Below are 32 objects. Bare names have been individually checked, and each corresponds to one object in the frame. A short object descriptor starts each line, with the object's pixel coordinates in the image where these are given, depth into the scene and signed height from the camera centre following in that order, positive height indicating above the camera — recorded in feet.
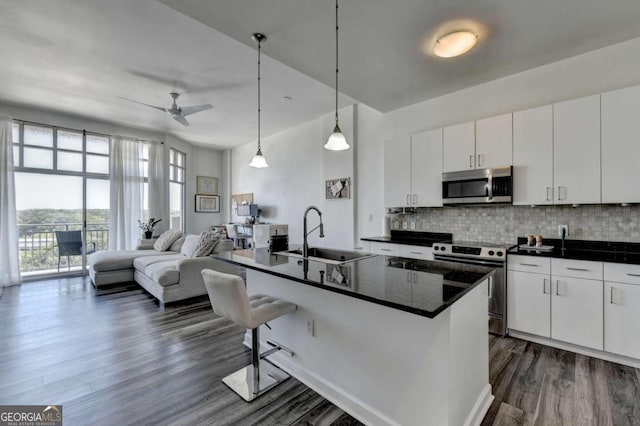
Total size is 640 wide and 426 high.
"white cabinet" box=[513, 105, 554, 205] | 9.18 +1.93
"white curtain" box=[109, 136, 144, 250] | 19.58 +1.51
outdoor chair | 17.85 -2.01
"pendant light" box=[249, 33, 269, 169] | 10.52 +1.97
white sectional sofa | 12.37 -2.88
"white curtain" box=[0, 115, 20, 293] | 15.53 -0.02
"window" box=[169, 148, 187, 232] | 23.41 +2.19
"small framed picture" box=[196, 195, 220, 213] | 25.85 +0.84
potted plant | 19.90 -1.04
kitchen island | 4.50 -2.47
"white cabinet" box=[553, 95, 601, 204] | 8.41 +1.94
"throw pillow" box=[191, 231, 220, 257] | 13.47 -1.56
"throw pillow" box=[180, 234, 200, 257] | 14.02 -1.73
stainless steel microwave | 9.91 +0.99
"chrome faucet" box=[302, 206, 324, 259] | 7.40 -0.85
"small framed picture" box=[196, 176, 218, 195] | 25.99 +2.64
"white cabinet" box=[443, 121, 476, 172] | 10.72 +2.61
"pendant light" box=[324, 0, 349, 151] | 7.50 +1.95
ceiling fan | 13.58 +5.12
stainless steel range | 9.23 -2.10
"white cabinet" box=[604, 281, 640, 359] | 7.26 -2.88
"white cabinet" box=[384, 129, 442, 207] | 11.73 +1.88
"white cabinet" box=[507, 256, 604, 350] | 7.81 -2.69
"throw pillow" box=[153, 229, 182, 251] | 17.40 -1.76
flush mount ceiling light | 7.69 +4.85
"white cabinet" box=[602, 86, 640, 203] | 7.83 +1.94
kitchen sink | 8.06 -1.27
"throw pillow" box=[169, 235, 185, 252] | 17.44 -2.07
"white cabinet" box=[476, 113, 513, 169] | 9.93 +2.64
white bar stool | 5.75 -2.31
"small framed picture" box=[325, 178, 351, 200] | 16.24 +1.44
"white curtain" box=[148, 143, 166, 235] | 21.31 +2.04
